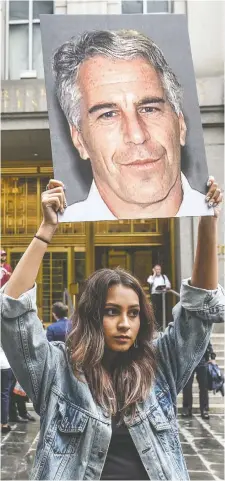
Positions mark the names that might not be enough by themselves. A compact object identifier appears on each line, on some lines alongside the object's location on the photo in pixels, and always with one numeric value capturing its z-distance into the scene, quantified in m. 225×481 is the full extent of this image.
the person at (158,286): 15.01
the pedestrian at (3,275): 10.80
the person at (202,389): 9.90
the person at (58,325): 9.39
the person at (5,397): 8.80
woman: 2.03
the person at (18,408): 9.78
